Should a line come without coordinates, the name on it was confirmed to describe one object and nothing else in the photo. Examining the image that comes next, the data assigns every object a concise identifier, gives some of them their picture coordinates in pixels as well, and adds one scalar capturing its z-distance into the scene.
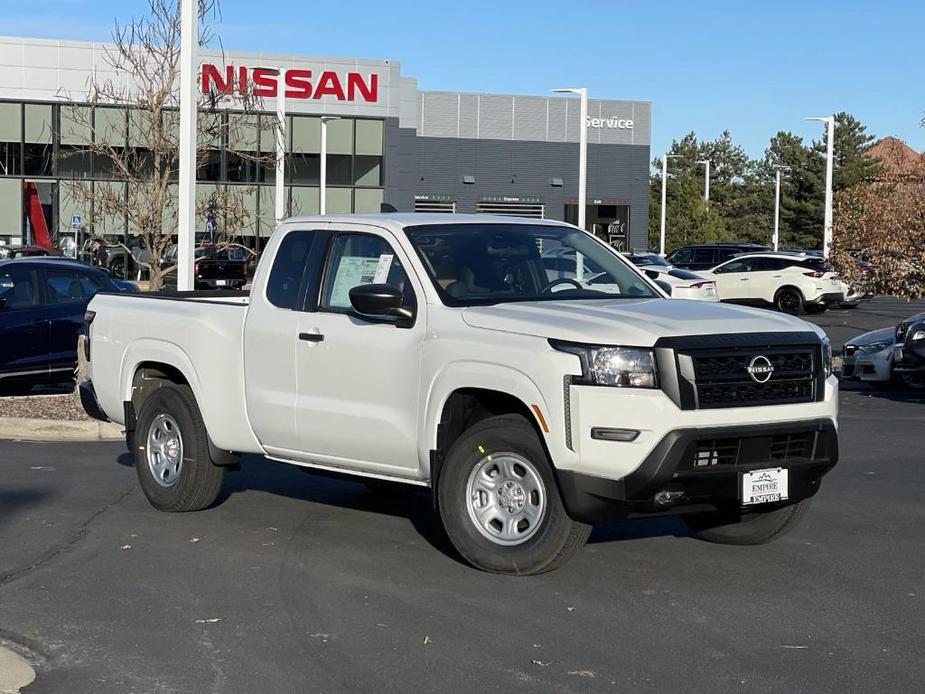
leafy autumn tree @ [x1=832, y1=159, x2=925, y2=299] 22.44
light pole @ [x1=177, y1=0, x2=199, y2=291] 15.30
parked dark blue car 16.95
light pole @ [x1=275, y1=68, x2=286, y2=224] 23.76
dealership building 54.12
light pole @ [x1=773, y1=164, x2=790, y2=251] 65.74
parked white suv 38.31
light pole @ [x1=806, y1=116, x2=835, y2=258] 42.38
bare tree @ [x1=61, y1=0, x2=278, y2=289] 18.28
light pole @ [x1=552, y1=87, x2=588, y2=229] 37.97
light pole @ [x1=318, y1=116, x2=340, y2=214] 45.59
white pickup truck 6.76
